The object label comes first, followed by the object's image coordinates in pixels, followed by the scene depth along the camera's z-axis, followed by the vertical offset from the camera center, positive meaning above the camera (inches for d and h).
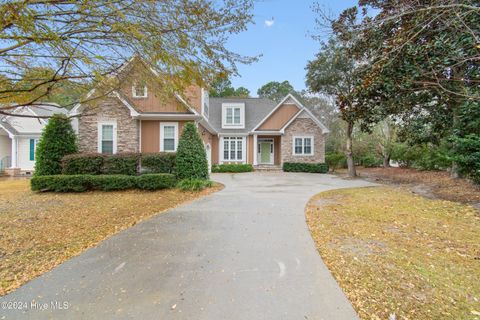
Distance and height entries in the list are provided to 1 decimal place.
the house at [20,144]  682.8 +45.5
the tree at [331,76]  606.6 +237.2
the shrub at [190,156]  424.5 +7.3
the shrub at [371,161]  985.5 -1.0
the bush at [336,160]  992.2 +2.4
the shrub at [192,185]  393.4 -42.8
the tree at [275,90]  1902.1 +604.4
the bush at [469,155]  294.7 +8.3
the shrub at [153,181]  397.7 -36.7
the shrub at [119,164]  425.7 -8.1
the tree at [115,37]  114.0 +69.3
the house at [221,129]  494.9 +85.7
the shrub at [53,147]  421.4 +22.7
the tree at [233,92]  1572.3 +495.9
